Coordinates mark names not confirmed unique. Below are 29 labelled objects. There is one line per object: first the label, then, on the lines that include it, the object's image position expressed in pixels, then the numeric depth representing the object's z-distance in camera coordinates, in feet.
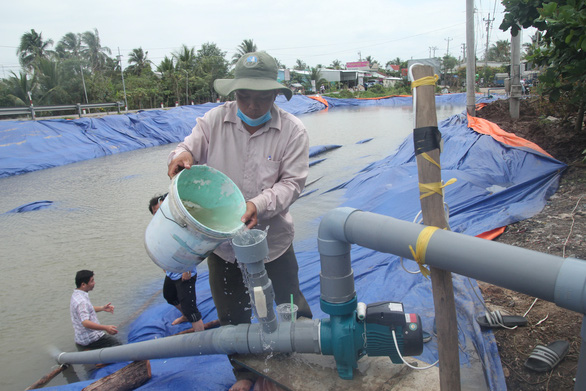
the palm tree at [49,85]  74.92
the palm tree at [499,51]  209.26
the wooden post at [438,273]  5.01
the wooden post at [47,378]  9.63
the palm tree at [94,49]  143.95
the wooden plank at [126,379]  8.02
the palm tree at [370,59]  278.83
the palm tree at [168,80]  91.50
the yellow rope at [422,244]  4.77
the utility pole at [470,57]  33.37
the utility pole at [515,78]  29.73
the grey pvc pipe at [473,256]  3.84
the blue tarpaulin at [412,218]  8.22
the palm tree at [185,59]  103.14
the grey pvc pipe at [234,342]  6.31
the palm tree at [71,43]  142.98
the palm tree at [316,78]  160.50
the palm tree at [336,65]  248.93
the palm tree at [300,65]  230.48
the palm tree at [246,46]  143.33
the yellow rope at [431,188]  5.11
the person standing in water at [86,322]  10.96
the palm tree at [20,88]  68.28
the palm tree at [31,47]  119.24
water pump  5.80
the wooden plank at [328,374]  5.96
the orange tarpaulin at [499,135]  18.80
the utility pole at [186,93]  91.57
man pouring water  6.85
